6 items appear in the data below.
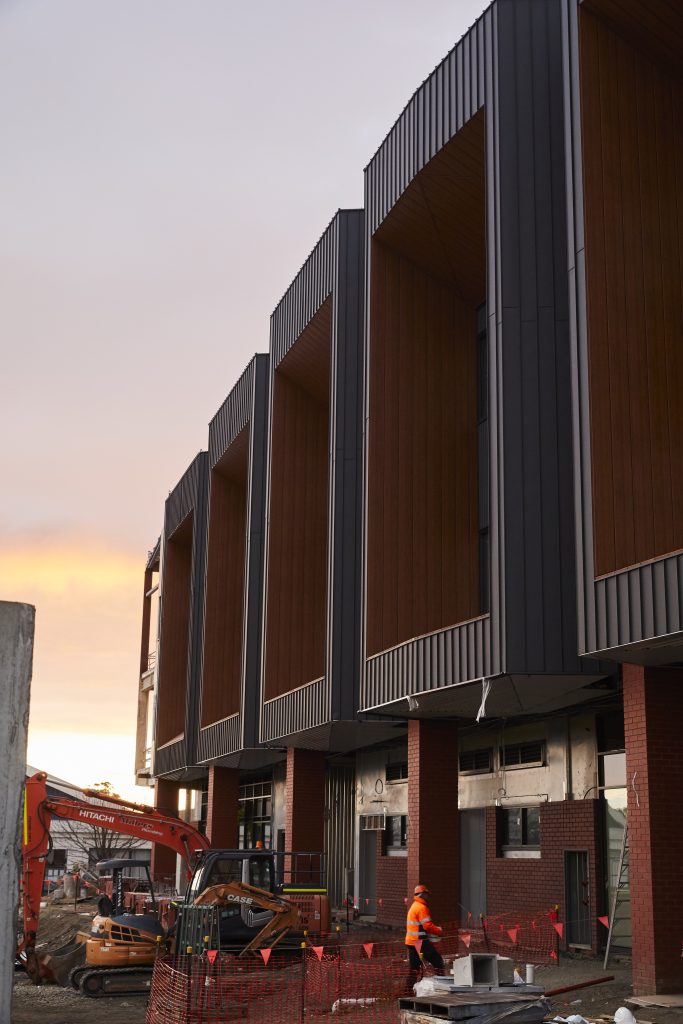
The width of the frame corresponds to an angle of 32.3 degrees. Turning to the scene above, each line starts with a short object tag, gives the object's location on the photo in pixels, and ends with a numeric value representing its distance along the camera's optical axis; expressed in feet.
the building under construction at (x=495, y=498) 57.72
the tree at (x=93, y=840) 290.15
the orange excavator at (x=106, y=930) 72.54
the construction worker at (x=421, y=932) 59.26
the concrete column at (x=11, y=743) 36.60
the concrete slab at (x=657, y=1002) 49.32
